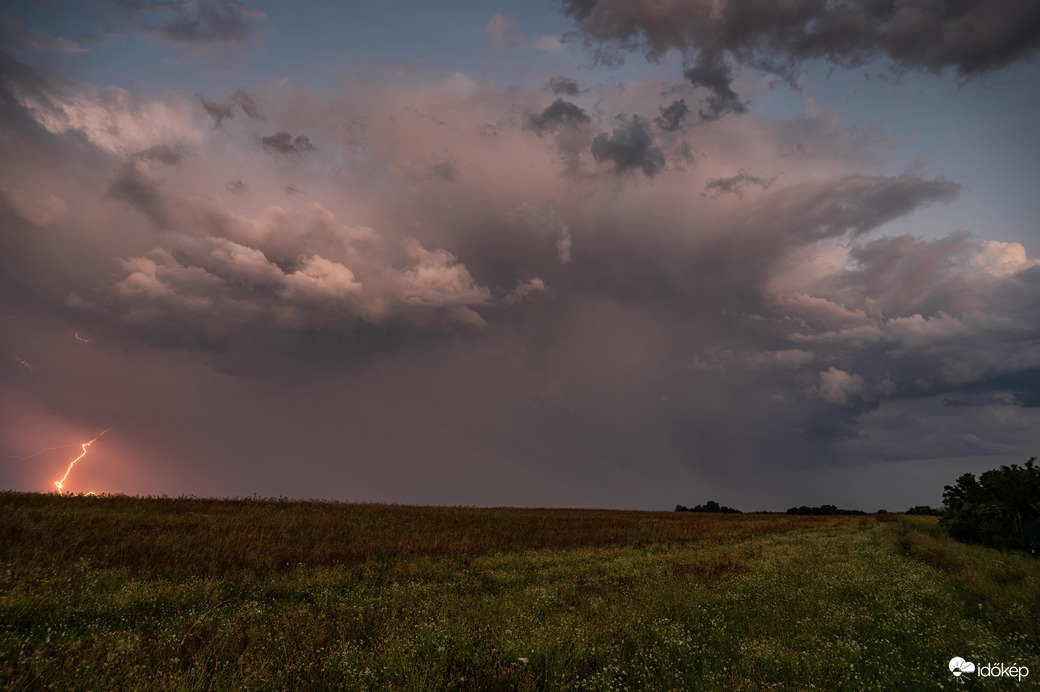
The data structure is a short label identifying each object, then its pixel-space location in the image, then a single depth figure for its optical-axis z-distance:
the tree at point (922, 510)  96.40
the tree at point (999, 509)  28.03
